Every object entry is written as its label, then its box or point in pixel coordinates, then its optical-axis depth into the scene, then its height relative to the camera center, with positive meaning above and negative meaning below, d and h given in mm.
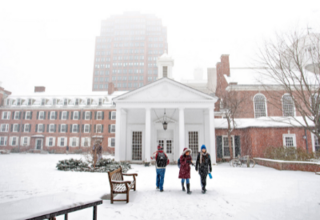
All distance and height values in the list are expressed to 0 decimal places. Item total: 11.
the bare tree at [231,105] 19311 +3502
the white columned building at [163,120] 18391 +1959
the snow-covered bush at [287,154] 13920 -1030
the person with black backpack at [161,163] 7387 -850
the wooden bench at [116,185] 5964 -1404
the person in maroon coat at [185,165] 7203 -899
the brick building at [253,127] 18312 +1104
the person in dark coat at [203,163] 7288 -854
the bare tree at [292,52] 8805 +3951
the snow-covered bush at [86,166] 12857 -1741
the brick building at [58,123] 38944 +3055
